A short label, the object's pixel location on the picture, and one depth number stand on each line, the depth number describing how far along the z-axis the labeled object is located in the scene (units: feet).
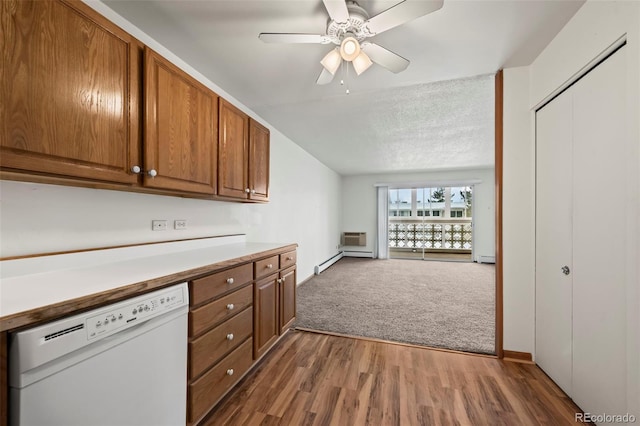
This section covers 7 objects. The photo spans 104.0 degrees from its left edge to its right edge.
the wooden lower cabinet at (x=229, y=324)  4.24
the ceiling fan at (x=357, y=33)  4.00
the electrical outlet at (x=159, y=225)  5.66
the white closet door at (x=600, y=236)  4.02
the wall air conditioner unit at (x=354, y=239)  22.49
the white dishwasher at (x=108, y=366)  2.32
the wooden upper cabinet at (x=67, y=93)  2.90
